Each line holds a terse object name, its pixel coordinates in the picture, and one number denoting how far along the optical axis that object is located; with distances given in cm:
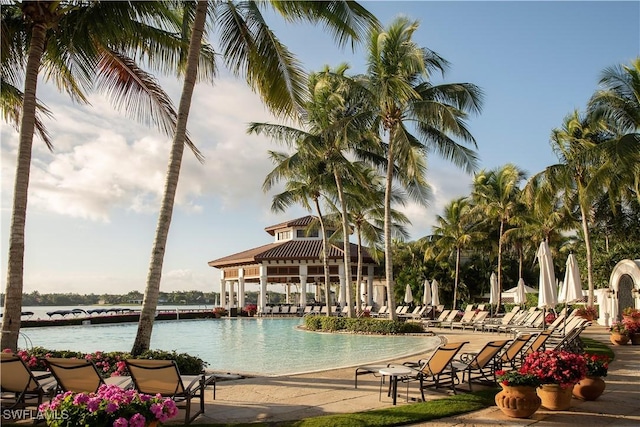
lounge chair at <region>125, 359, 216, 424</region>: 661
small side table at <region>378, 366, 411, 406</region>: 776
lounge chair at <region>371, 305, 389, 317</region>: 3158
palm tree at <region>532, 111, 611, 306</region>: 2566
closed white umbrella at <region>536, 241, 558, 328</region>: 1416
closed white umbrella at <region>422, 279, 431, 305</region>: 2970
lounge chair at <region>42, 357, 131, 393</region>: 654
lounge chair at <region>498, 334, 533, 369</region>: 997
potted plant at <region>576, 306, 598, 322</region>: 2196
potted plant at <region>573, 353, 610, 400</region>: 772
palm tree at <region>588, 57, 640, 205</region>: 1925
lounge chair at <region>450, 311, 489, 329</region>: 2231
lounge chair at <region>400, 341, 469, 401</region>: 812
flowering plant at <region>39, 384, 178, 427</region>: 472
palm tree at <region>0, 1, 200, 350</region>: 977
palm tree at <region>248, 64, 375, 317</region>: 2241
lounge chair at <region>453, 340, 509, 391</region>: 871
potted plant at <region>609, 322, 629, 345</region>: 1576
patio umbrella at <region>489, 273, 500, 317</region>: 2908
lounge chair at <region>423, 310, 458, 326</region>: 2507
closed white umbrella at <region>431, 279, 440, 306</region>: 2864
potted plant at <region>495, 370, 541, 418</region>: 679
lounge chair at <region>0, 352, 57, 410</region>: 680
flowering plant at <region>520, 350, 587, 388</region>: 713
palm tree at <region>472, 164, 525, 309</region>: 3547
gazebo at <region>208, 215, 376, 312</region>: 3641
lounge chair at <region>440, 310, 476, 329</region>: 2312
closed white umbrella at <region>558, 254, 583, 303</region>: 1494
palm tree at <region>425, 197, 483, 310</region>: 3803
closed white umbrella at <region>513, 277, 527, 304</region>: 2638
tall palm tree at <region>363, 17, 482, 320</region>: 1922
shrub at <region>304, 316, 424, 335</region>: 2080
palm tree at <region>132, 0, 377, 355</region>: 961
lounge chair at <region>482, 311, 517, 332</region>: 2115
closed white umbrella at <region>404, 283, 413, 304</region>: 3122
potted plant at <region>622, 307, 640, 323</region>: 1715
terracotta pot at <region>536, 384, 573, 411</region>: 717
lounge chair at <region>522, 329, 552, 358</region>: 1038
